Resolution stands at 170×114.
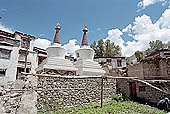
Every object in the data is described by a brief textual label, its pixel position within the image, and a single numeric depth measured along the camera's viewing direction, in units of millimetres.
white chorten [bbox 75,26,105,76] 13277
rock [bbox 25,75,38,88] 7592
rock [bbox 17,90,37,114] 7000
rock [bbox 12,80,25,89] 7617
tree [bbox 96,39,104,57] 34825
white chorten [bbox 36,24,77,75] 11750
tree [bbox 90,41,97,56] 35931
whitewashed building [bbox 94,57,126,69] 30086
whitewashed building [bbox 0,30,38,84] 18812
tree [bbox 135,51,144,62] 35531
